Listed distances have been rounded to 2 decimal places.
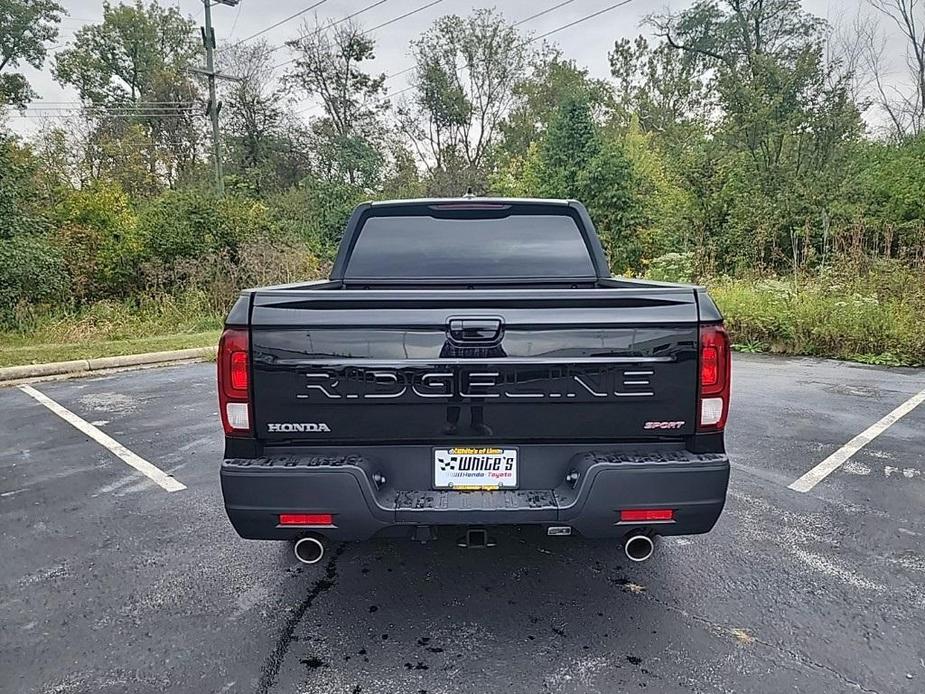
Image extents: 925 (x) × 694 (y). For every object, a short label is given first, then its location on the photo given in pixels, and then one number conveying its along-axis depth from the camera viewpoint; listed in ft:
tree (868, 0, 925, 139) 70.44
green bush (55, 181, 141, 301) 45.73
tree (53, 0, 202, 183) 90.63
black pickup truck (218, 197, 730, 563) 8.13
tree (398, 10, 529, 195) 101.06
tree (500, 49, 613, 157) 104.78
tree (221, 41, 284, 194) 92.79
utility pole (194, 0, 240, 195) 72.02
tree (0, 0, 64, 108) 97.96
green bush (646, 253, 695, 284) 48.38
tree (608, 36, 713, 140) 100.73
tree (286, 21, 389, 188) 94.89
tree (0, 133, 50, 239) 39.05
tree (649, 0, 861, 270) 50.39
